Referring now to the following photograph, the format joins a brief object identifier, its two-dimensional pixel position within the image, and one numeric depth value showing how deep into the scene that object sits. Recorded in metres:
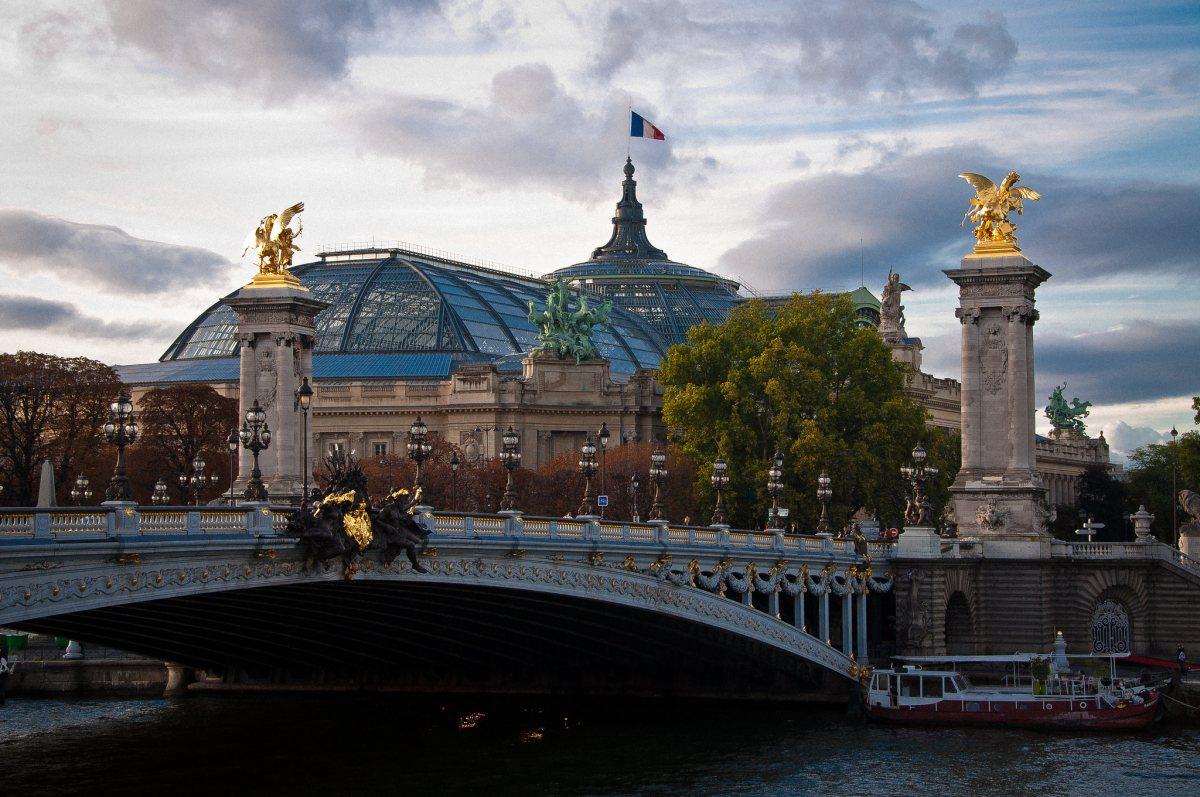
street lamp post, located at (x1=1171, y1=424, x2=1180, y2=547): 102.81
